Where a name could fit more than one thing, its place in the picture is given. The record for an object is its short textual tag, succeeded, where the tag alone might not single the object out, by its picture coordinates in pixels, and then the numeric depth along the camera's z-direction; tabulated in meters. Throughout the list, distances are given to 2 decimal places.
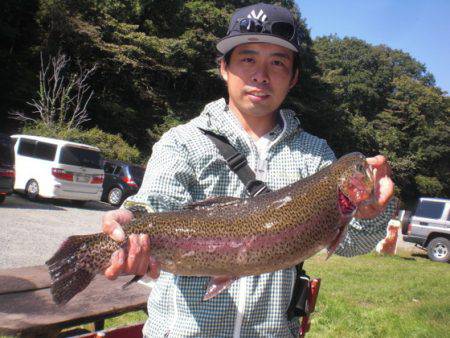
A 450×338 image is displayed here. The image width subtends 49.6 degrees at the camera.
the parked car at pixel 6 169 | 15.52
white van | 18.31
